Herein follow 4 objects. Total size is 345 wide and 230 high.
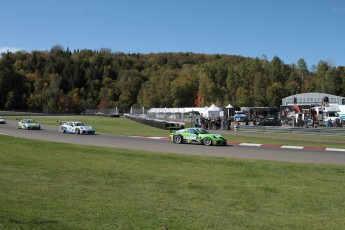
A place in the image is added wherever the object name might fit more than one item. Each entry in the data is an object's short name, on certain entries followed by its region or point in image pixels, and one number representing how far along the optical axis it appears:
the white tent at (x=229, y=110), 70.57
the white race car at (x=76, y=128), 39.41
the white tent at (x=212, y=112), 66.01
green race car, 28.66
